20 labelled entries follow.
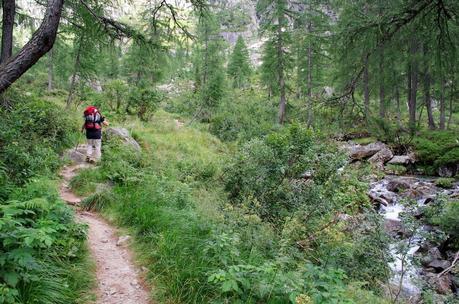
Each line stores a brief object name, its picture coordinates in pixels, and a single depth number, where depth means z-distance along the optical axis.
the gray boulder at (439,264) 7.94
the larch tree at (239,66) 52.00
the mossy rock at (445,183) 14.05
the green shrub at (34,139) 5.32
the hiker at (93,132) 9.85
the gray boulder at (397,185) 13.88
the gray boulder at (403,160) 17.56
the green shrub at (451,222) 8.89
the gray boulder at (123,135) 11.47
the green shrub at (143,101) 18.39
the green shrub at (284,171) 7.85
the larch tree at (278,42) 24.84
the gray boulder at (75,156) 10.04
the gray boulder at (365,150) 19.14
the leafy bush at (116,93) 18.11
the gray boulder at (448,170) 16.03
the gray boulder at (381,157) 18.02
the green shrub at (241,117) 22.11
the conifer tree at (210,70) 26.02
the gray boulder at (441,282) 6.88
